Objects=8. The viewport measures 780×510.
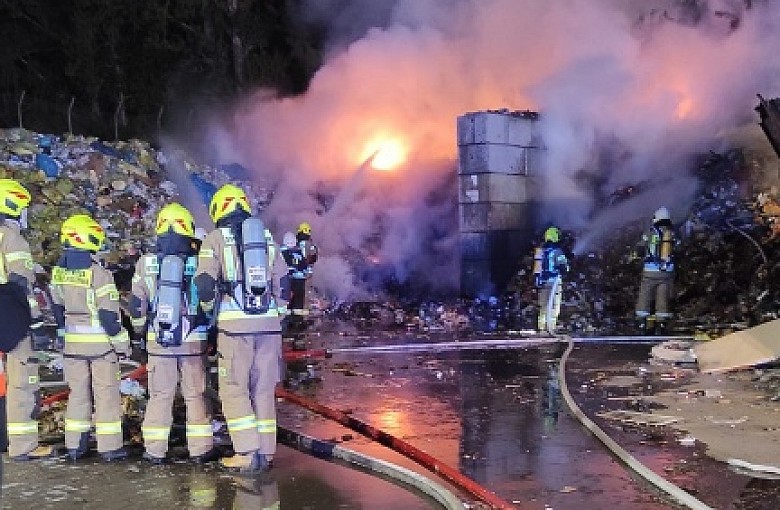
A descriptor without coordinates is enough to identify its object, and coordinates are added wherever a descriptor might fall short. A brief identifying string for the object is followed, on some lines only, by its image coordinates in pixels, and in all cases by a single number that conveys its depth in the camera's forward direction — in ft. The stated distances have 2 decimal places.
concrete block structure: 47.96
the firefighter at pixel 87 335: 18.45
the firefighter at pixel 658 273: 38.50
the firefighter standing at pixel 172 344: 18.12
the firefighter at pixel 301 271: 40.11
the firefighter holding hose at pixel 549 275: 38.34
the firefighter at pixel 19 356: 18.24
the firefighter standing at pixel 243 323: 17.31
